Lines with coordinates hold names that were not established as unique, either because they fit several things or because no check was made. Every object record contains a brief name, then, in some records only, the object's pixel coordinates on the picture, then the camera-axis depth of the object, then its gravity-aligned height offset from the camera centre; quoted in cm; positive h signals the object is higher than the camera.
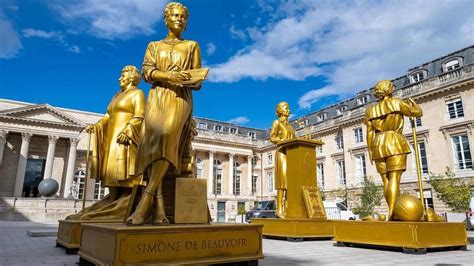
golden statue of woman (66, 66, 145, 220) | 646 +108
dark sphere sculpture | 2908 +106
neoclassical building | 2678 +639
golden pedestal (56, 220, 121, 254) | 607 -68
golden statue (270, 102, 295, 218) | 1106 +207
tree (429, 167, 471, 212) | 2294 +69
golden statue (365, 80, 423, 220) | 731 +151
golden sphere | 666 -17
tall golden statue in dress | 408 +115
